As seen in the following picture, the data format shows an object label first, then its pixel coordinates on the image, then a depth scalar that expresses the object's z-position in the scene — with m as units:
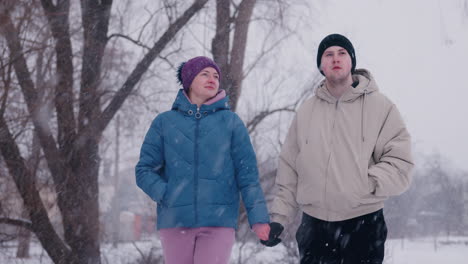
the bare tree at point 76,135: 7.03
